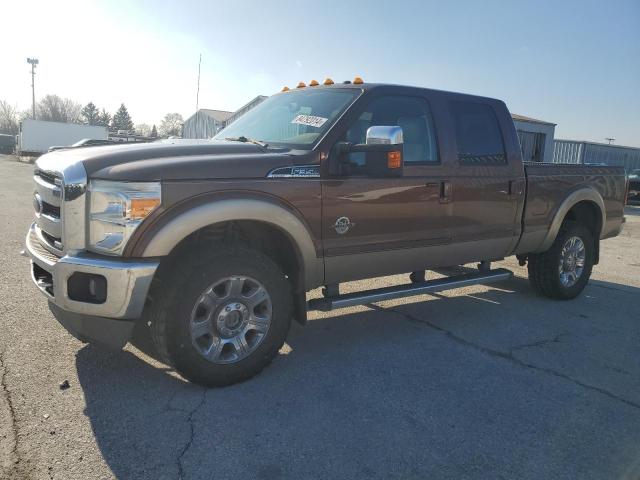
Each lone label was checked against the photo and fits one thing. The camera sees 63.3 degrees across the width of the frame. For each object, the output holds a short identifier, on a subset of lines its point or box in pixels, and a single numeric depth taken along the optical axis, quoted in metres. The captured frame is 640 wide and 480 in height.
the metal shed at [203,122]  37.44
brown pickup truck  2.97
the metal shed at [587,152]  25.14
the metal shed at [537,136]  20.51
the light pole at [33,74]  64.82
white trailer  43.94
